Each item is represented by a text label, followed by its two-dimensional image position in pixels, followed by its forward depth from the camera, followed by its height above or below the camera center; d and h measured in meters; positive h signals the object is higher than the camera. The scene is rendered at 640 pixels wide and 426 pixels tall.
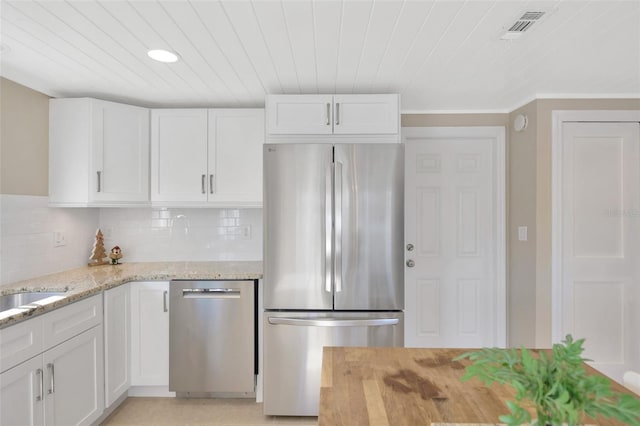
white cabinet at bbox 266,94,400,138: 2.37 +0.72
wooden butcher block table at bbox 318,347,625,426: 0.85 -0.52
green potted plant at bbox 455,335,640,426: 0.57 -0.31
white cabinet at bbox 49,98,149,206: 2.46 +0.48
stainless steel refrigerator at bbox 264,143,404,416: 2.18 -0.25
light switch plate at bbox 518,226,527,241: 2.63 -0.14
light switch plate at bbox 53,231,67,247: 2.48 -0.17
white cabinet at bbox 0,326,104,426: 1.46 -0.85
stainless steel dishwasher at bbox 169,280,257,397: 2.35 -0.85
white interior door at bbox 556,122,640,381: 2.52 -0.11
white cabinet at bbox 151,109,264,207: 2.72 +0.50
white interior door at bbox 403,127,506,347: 2.92 -0.19
